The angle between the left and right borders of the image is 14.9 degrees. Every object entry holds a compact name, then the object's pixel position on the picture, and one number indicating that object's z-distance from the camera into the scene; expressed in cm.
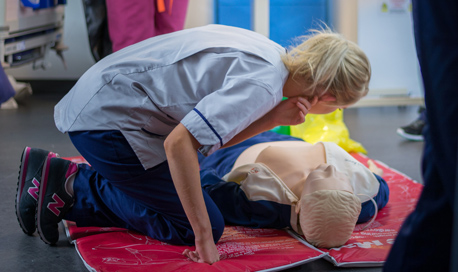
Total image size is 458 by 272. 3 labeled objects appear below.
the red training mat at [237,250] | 479
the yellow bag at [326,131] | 609
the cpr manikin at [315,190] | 494
